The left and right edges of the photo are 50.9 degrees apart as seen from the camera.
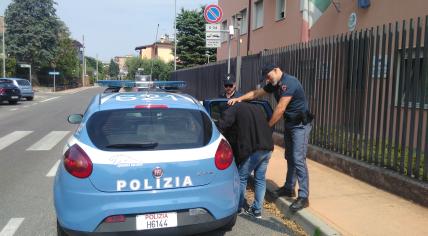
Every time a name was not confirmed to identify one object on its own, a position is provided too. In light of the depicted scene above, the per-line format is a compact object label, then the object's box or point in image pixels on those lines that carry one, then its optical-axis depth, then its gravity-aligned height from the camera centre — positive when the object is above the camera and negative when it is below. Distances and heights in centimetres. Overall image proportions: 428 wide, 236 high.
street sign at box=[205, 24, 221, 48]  1150 +114
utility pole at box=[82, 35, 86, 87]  8519 -9
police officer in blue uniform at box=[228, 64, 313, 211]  530 -38
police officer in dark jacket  684 -10
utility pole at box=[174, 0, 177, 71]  4466 +435
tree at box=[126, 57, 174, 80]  7212 +230
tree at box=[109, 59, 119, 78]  13848 +298
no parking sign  1202 +179
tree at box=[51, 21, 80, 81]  5866 +297
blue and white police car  393 -86
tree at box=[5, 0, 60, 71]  5425 +535
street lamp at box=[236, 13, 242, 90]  1100 +55
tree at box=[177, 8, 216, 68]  4742 +459
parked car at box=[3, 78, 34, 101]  3130 -91
